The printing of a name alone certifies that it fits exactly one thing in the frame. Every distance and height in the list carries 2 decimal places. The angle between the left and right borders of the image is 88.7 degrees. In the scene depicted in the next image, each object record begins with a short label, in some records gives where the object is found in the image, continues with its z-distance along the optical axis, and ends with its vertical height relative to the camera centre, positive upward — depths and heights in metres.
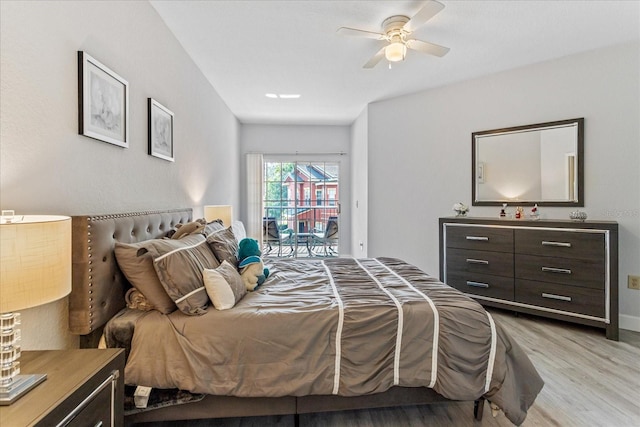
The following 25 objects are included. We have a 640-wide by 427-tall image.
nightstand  0.84 -0.51
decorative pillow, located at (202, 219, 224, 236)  2.32 -0.12
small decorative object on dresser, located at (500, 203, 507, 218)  3.56 +0.00
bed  1.50 -0.67
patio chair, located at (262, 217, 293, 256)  6.04 -0.42
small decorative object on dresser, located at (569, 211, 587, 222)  2.98 -0.04
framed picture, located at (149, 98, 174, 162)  2.31 +0.60
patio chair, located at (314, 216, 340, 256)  6.17 -0.49
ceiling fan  2.49 +1.37
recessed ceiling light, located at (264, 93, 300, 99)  4.33 +1.55
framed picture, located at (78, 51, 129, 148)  1.58 +0.58
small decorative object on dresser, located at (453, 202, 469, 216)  3.76 +0.03
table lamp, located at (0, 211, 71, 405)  0.86 -0.18
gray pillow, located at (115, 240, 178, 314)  1.61 -0.32
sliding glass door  6.07 +0.10
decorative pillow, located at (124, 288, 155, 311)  1.68 -0.46
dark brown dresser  2.81 -0.52
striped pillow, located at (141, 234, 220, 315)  1.58 -0.31
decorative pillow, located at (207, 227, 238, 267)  2.10 -0.23
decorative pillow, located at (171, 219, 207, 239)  2.23 -0.13
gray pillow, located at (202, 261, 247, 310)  1.68 -0.41
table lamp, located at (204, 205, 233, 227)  3.39 -0.02
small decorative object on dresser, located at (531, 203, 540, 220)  3.38 -0.02
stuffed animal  2.06 -0.35
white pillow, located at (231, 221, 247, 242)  3.60 -0.21
